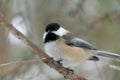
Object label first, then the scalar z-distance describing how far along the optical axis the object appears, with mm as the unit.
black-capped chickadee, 5273
